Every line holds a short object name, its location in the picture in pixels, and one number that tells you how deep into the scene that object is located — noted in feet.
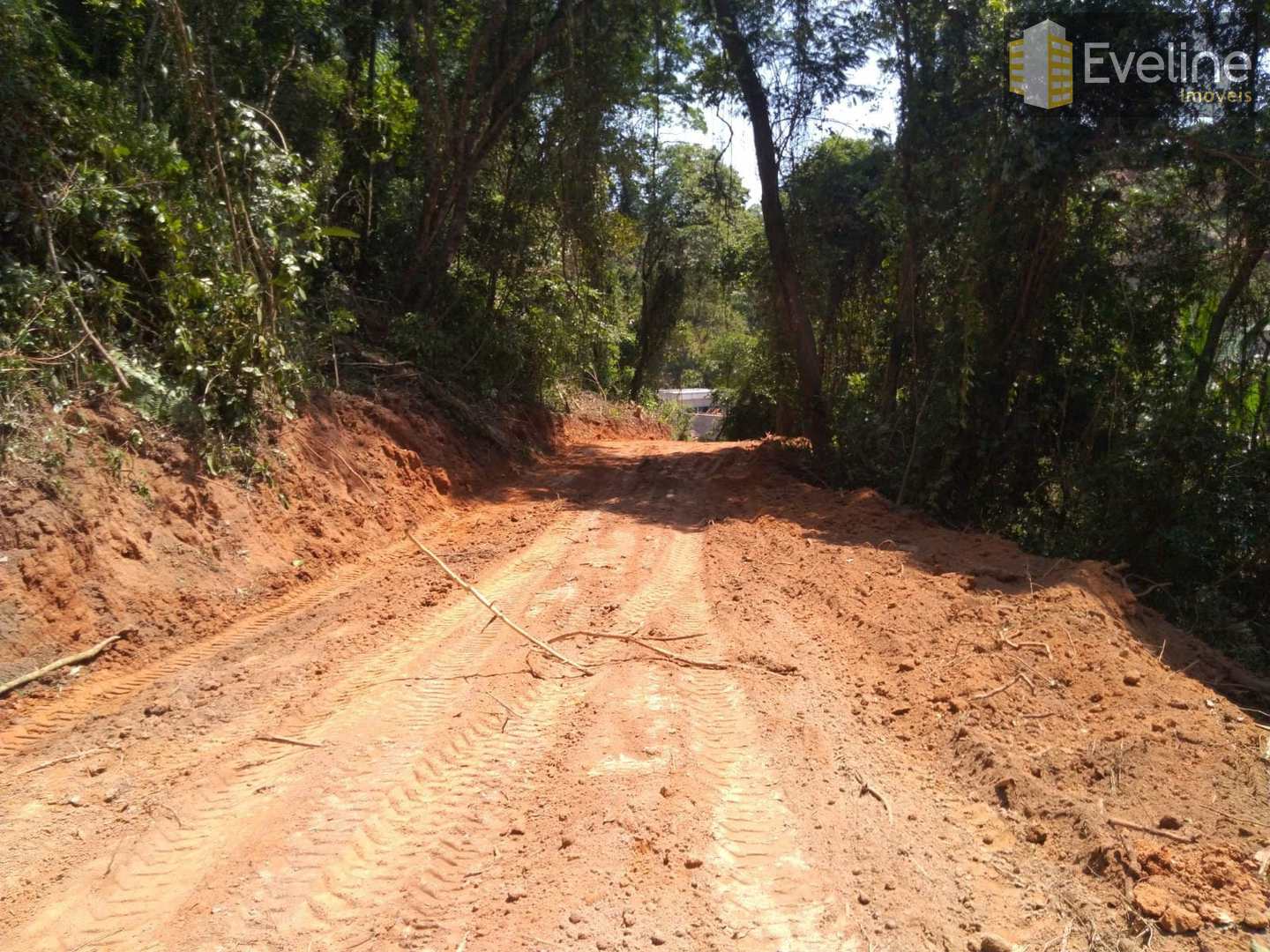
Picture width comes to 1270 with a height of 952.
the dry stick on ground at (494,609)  18.51
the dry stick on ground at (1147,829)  12.43
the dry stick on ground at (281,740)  14.64
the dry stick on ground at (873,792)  13.21
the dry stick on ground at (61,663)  16.93
